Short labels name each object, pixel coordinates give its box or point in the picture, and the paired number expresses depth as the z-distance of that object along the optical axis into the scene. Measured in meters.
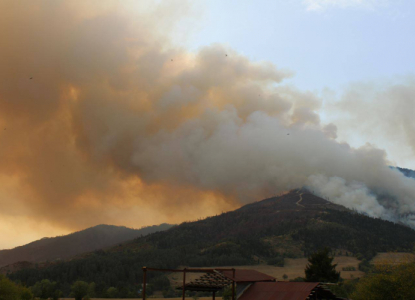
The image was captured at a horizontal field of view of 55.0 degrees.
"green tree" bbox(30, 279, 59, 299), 79.05
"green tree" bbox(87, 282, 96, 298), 83.67
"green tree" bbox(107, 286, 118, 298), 90.55
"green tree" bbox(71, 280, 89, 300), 78.01
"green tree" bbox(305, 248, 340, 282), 60.97
